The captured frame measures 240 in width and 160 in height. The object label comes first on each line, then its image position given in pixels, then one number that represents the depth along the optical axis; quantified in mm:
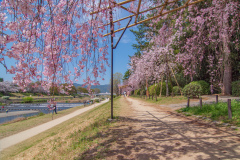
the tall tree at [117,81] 67188
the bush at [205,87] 15170
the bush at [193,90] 12703
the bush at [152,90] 24075
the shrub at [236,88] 11805
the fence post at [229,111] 5132
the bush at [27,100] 58388
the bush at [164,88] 21550
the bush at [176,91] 18922
